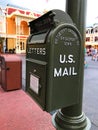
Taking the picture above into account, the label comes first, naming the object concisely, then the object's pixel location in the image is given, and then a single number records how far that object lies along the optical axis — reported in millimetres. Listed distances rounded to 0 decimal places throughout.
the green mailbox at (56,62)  1029
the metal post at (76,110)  1191
